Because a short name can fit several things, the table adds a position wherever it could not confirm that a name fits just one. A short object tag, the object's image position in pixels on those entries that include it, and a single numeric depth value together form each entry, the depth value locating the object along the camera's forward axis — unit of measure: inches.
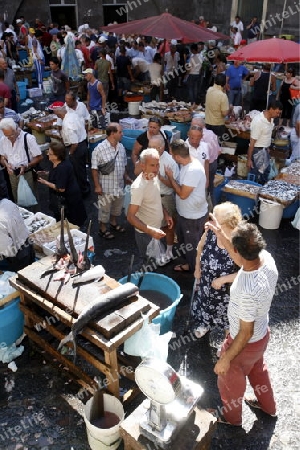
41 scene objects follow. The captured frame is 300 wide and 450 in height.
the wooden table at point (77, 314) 135.6
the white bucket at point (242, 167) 331.9
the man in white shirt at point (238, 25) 758.5
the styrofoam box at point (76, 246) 195.3
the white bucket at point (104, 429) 131.1
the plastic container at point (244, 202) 281.3
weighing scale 111.2
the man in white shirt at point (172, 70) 561.3
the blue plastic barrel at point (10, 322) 169.3
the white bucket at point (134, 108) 482.3
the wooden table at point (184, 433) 118.3
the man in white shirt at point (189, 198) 191.5
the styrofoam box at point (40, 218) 217.0
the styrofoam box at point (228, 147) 359.3
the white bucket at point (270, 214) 264.5
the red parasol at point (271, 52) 319.3
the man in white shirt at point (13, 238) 177.2
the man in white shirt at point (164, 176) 208.4
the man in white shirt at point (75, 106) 290.2
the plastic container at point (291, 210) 280.8
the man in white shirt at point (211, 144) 253.1
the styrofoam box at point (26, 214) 229.4
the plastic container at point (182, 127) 393.5
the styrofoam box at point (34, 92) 527.8
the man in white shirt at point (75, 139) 274.1
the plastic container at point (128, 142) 367.2
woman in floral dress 143.9
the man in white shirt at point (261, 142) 275.4
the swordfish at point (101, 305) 133.3
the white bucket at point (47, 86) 534.9
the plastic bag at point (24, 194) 260.4
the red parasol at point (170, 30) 358.3
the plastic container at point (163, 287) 168.2
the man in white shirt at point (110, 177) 234.7
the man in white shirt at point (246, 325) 118.6
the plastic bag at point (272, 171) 309.7
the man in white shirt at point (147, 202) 182.4
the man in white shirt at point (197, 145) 229.1
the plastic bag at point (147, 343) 143.2
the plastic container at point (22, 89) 515.2
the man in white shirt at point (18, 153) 248.5
